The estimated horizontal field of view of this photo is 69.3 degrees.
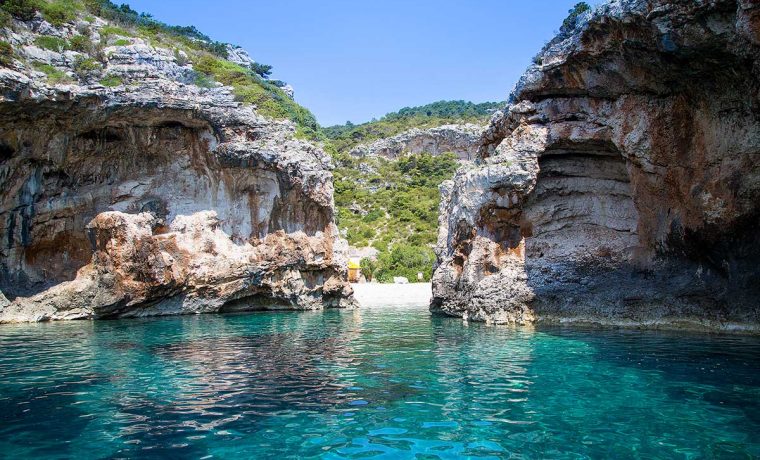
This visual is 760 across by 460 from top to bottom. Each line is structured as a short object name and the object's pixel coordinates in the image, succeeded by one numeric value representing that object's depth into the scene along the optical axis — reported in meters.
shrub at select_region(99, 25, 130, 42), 29.73
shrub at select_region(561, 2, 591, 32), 17.41
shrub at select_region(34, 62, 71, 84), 21.97
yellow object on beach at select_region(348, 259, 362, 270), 44.38
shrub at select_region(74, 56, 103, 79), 24.14
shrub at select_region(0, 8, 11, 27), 24.03
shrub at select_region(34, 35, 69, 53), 25.17
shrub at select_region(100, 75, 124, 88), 24.12
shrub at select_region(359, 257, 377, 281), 46.53
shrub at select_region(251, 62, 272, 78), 60.01
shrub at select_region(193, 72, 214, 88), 30.44
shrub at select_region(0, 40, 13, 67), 20.75
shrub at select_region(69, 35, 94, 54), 26.60
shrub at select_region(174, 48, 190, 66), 31.96
